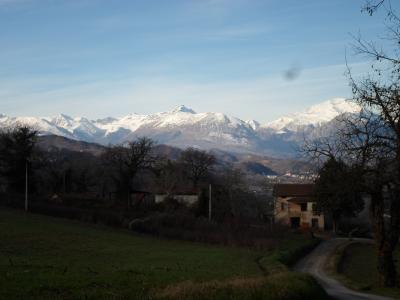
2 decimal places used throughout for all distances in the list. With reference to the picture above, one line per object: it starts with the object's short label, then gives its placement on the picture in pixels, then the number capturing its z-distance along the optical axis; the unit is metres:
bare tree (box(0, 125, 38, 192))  89.88
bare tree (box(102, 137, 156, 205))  110.94
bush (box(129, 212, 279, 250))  64.69
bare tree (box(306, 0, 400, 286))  27.11
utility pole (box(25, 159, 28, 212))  72.43
